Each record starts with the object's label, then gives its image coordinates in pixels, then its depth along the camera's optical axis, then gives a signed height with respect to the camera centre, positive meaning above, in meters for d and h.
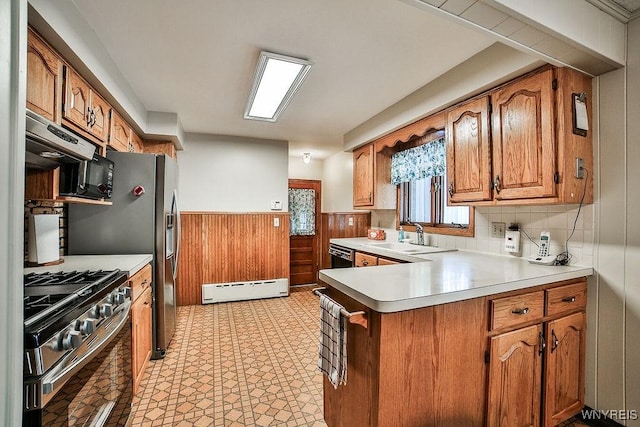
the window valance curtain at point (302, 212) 5.38 +0.01
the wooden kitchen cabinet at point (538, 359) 1.40 -0.76
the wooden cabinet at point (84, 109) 1.76 +0.69
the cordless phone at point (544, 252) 1.89 -0.25
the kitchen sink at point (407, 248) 2.65 -0.35
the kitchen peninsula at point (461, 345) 1.17 -0.61
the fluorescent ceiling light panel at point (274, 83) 2.14 +1.10
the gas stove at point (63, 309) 0.89 -0.37
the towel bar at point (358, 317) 1.16 -0.42
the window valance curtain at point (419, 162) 2.82 +0.55
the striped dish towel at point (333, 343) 1.26 -0.59
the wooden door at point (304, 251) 5.28 -0.71
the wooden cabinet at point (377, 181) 3.60 +0.40
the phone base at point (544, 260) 1.86 -0.29
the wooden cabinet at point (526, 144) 1.69 +0.46
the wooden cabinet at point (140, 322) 1.87 -0.78
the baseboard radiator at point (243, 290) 4.03 -1.13
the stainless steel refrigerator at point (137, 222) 2.27 -0.09
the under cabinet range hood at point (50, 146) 1.12 +0.28
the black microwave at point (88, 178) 1.76 +0.21
